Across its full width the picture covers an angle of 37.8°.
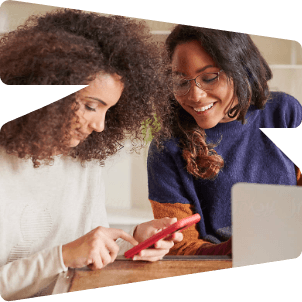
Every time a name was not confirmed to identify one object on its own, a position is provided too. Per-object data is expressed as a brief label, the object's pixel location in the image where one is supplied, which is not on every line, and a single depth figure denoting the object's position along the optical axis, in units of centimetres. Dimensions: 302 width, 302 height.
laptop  160
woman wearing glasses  146
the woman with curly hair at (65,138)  124
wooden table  134
